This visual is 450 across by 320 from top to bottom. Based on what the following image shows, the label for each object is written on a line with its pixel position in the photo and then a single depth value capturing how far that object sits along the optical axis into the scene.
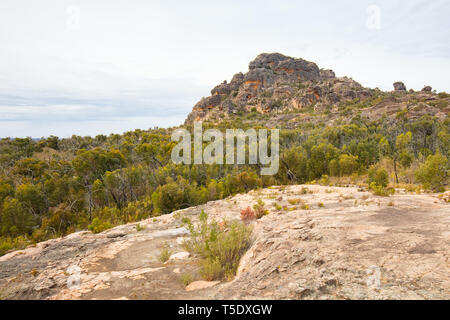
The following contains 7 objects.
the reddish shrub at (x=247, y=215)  7.03
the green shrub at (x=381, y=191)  7.91
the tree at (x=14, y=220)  10.79
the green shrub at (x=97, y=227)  7.77
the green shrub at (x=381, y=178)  9.81
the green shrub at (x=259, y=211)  7.08
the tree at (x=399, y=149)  13.71
